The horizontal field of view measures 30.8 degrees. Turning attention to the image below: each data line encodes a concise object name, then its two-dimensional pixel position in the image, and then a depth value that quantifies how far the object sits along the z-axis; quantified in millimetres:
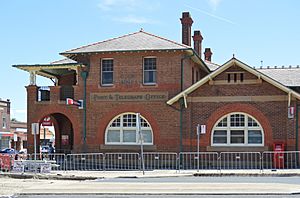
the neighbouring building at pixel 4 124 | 67062
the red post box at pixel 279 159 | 27109
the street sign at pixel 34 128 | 27547
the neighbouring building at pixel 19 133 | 74625
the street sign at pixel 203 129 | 28686
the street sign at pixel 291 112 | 27781
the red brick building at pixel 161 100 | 28562
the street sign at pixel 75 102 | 29661
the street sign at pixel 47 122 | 33756
